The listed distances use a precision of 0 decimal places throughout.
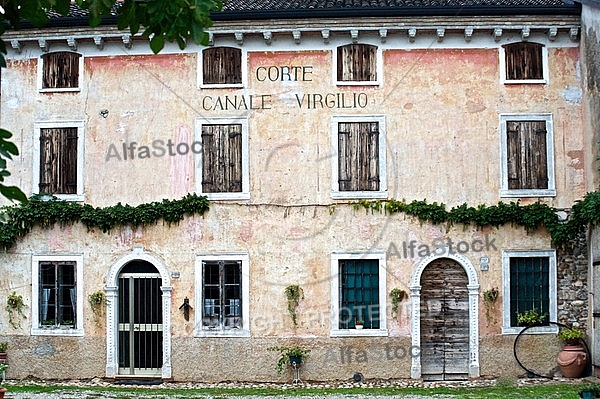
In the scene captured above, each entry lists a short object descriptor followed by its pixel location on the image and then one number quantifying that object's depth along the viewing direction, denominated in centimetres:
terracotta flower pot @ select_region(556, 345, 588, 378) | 2002
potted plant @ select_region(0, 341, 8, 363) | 2100
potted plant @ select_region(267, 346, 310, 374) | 2039
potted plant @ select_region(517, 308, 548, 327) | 2044
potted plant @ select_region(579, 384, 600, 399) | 1521
